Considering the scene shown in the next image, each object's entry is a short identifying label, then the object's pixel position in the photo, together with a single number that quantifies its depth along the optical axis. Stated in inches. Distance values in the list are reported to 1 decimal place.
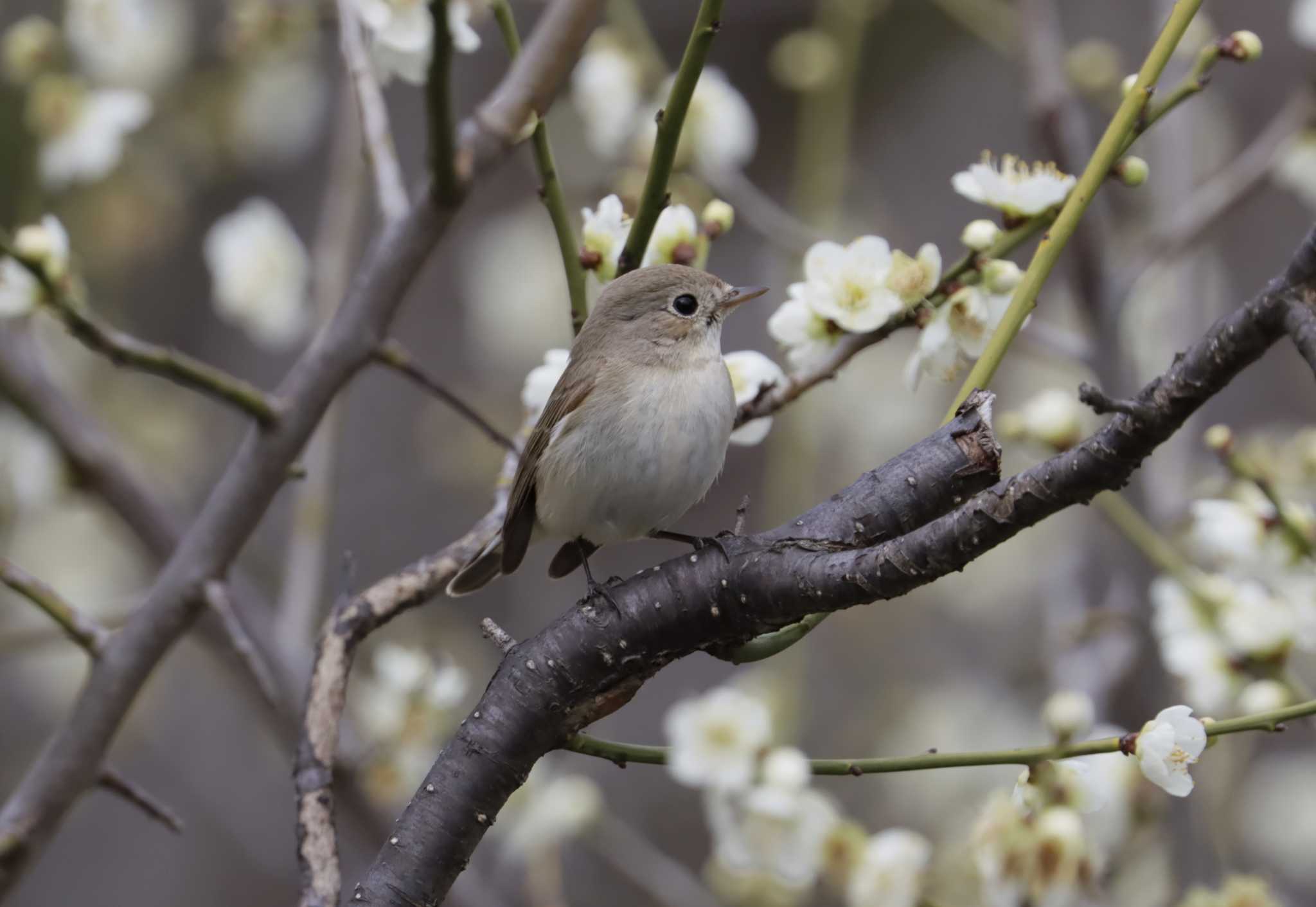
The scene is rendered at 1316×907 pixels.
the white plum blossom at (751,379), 179.6
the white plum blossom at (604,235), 165.9
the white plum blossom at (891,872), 194.4
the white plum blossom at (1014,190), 155.3
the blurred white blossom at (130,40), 298.7
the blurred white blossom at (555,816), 259.6
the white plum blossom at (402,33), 174.6
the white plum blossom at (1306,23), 242.1
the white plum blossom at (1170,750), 128.0
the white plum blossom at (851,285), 160.4
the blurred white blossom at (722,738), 211.3
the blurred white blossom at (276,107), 444.5
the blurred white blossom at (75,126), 267.1
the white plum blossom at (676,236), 173.2
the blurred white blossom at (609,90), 281.6
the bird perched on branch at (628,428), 182.9
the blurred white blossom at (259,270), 315.9
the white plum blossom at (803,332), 166.9
